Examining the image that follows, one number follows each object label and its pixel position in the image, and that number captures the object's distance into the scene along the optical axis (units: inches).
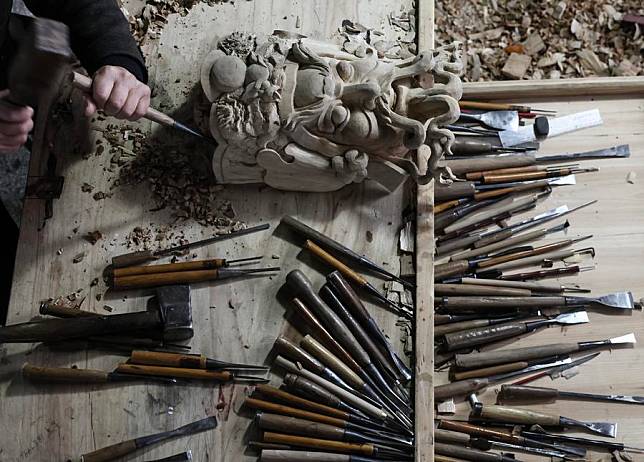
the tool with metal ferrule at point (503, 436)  90.9
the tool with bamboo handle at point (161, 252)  89.3
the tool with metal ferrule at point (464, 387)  92.2
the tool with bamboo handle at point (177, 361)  84.8
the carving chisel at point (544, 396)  92.7
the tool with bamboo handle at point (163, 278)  88.3
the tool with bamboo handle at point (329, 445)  82.9
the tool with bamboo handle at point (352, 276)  90.0
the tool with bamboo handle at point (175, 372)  84.5
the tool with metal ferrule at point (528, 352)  93.7
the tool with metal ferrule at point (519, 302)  96.3
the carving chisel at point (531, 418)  91.2
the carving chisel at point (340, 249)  91.0
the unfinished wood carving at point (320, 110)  86.1
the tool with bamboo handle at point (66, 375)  83.7
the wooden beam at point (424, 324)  84.4
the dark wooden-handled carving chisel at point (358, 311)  88.0
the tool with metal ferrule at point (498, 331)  94.2
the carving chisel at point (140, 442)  81.7
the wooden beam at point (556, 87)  109.3
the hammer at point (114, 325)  83.5
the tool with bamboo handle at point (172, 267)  88.7
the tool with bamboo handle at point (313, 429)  83.3
